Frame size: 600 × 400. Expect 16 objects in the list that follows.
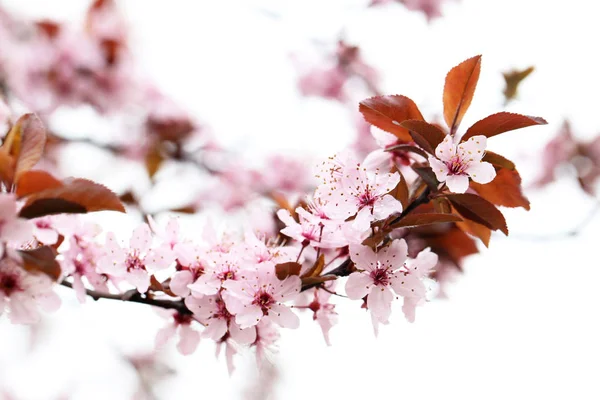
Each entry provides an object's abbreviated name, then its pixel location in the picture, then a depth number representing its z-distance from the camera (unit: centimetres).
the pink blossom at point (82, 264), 66
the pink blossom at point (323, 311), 67
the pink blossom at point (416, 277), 65
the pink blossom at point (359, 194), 64
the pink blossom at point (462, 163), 64
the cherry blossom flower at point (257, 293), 64
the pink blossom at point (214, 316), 66
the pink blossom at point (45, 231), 64
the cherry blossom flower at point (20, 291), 63
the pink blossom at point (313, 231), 65
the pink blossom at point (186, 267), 66
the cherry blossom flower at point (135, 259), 66
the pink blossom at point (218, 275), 65
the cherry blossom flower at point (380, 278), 64
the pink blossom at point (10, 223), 61
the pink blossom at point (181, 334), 68
